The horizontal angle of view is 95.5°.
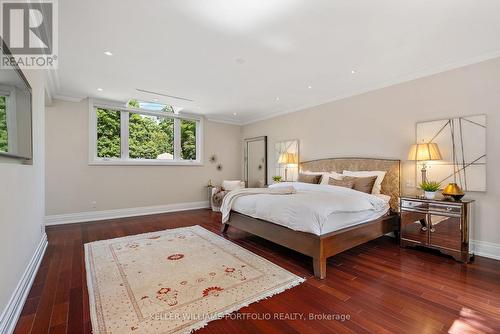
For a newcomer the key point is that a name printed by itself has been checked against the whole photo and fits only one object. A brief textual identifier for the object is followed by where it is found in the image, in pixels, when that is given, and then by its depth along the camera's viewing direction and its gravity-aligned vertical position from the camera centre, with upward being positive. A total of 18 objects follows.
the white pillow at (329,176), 3.92 -0.18
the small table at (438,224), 2.71 -0.75
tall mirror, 6.27 +0.15
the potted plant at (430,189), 2.99 -0.31
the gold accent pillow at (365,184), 3.49 -0.28
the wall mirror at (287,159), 5.21 +0.17
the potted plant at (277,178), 5.59 -0.29
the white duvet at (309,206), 2.42 -0.49
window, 4.99 +0.81
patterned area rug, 1.70 -1.12
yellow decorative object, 2.81 -0.33
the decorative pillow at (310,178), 4.26 -0.22
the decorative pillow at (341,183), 3.56 -0.27
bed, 2.39 -0.75
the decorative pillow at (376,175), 3.61 -0.17
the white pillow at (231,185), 6.15 -0.49
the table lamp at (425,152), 3.08 +0.18
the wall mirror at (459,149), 2.88 +0.21
